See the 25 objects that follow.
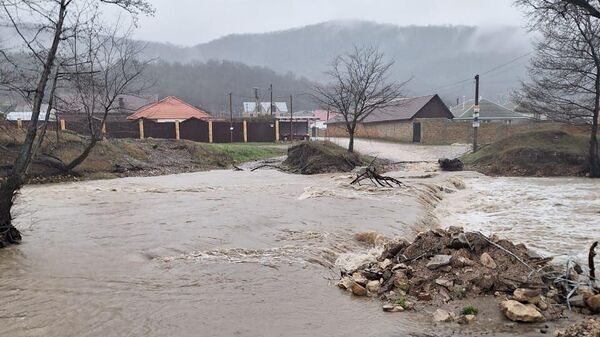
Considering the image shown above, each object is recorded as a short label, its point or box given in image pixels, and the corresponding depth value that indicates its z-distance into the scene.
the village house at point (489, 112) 66.75
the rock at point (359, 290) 6.43
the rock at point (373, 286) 6.53
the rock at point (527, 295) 5.77
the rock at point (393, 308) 5.85
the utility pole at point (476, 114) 34.18
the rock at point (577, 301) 5.72
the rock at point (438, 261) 6.77
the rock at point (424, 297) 6.11
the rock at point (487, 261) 6.78
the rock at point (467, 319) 5.45
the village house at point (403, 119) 52.34
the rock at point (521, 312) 5.38
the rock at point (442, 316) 5.48
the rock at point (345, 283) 6.63
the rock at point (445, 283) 6.33
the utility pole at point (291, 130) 49.00
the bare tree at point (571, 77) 24.67
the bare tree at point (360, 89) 34.06
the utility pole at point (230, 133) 45.94
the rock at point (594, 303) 5.59
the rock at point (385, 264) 7.08
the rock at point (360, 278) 6.66
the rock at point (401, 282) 6.46
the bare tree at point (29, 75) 8.76
